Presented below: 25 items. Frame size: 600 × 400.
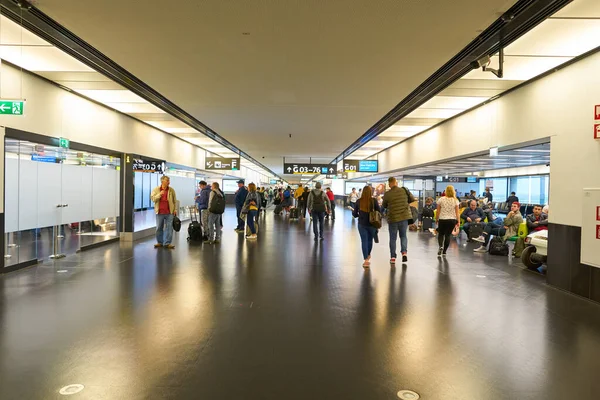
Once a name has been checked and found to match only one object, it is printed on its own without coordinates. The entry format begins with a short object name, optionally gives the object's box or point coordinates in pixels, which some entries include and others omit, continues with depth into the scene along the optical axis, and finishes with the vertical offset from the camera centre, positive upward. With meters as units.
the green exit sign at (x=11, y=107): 5.86 +1.18
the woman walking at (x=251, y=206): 12.53 -0.50
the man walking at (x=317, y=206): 12.34 -0.46
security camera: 5.94 +1.98
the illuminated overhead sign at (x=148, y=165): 12.21 +0.75
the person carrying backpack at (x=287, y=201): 25.65 -0.66
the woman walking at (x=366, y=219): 8.03 -0.56
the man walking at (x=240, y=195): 13.07 -0.16
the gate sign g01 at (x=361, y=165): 20.59 +1.38
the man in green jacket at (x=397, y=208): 8.25 -0.33
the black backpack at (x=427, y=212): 15.65 -0.76
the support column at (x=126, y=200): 11.84 -0.34
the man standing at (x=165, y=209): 10.23 -0.51
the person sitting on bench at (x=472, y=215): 12.40 -0.68
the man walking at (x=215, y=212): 11.00 -0.61
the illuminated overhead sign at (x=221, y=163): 21.33 +1.42
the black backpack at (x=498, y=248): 10.00 -1.36
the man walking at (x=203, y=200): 12.40 -0.33
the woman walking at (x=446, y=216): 9.08 -0.53
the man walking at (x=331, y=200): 20.82 -0.47
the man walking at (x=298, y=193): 21.41 -0.11
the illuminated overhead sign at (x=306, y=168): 23.42 +1.35
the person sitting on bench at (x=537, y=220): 9.30 -0.63
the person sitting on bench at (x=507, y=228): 9.84 -0.91
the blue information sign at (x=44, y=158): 7.97 +0.60
